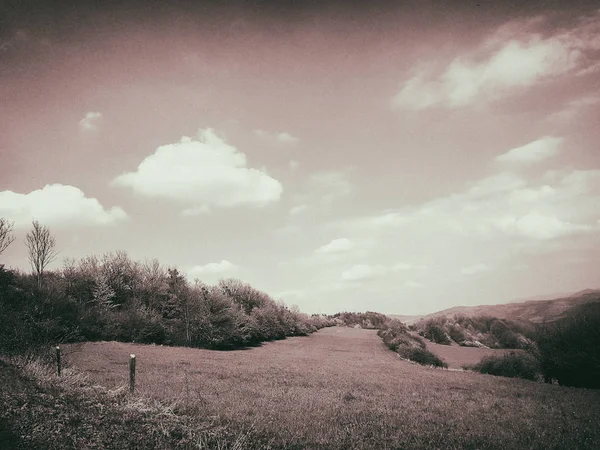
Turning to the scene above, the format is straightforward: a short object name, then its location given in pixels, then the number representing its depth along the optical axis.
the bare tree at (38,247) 45.94
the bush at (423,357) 42.03
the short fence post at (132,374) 11.78
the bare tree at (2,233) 35.94
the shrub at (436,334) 72.38
